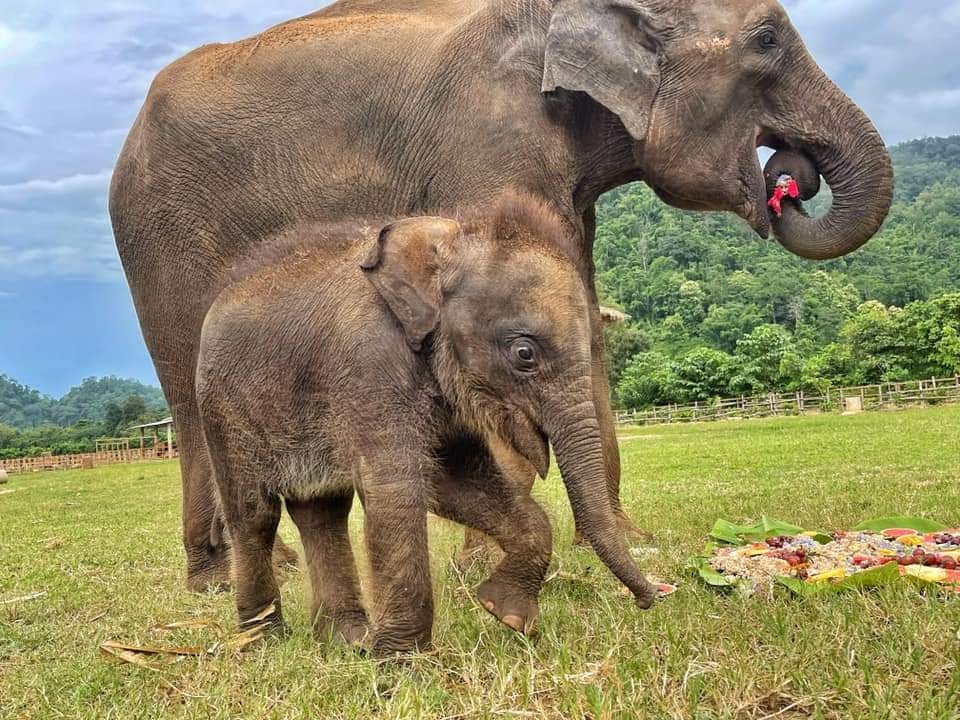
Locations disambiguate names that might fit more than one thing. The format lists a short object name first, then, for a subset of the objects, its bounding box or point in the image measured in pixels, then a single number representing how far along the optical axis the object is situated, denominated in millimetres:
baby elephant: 2436
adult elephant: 3232
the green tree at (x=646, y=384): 45750
